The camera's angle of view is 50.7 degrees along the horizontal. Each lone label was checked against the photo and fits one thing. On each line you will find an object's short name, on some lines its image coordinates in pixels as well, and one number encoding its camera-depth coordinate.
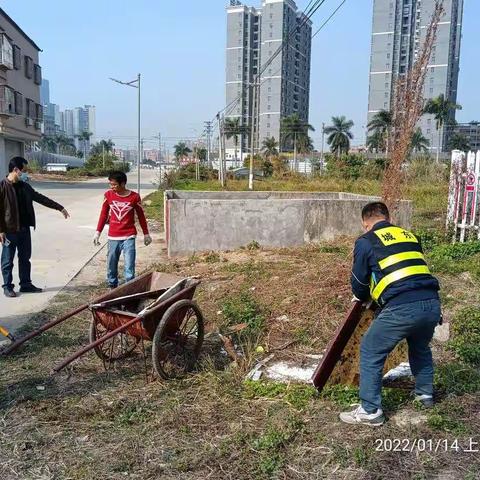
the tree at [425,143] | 41.28
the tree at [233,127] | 71.75
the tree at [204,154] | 74.69
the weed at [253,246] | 9.17
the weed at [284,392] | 3.63
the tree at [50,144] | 105.94
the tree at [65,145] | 116.01
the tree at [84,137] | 115.44
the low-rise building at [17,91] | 31.83
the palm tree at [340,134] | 73.75
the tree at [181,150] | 91.75
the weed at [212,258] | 8.51
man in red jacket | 5.96
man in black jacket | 6.39
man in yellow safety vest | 3.14
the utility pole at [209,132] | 50.39
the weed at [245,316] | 4.99
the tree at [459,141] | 61.51
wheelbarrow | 3.92
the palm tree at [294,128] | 71.94
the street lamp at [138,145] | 22.38
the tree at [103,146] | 98.54
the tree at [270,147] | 76.70
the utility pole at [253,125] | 28.85
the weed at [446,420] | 3.24
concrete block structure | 9.16
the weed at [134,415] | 3.41
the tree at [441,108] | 49.88
